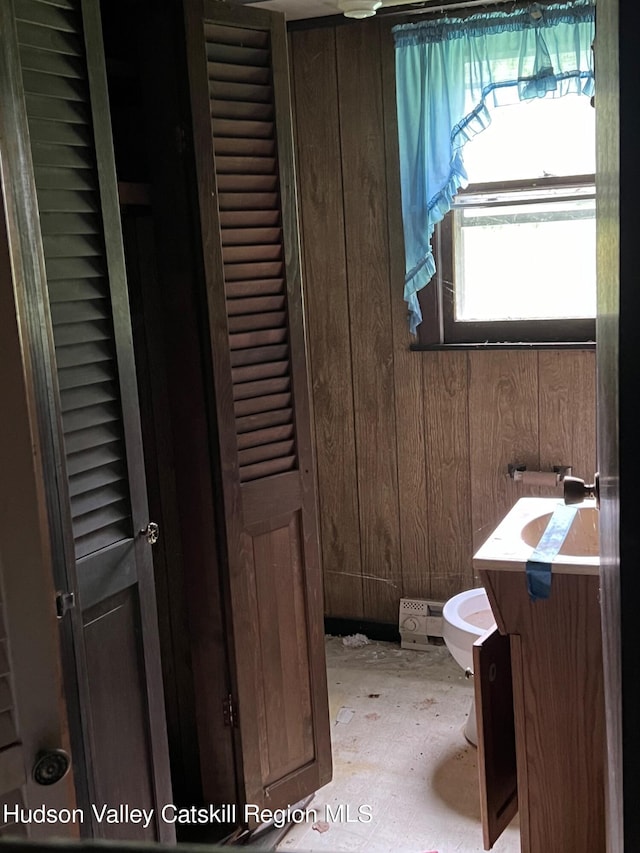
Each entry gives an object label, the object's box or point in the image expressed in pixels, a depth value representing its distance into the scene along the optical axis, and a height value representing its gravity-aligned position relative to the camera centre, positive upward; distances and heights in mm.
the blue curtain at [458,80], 2707 +607
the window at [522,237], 2883 +126
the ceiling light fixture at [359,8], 2623 +808
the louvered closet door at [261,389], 2020 -237
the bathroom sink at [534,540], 1878 -600
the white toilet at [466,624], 2529 -1010
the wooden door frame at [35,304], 1304 -1
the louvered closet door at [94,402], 1532 -185
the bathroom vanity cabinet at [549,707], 1908 -943
